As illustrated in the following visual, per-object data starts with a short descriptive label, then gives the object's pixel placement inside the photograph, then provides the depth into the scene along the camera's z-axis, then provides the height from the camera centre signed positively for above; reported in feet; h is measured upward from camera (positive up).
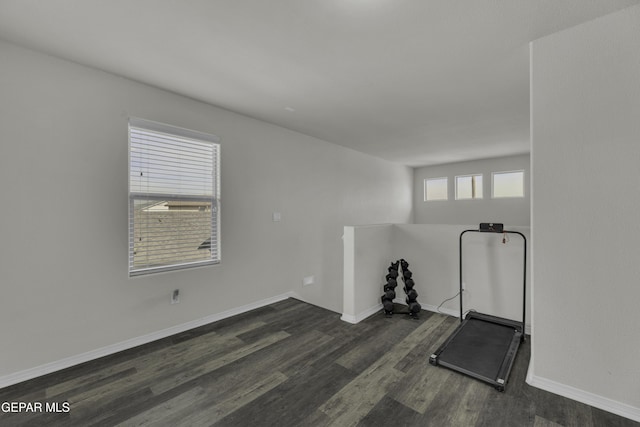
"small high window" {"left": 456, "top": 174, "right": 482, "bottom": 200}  22.88 +2.34
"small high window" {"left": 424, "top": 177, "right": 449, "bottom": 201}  24.90 +2.36
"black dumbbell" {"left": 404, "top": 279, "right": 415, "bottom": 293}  11.20 -2.94
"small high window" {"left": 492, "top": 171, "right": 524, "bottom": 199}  20.98 +2.35
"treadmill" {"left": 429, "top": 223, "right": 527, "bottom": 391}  7.17 -4.07
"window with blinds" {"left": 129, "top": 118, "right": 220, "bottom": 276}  9.10 +0.57
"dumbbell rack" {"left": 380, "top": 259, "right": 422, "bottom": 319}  10.98 -3.27
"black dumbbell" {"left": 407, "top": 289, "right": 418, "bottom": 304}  11.07 -3.37
